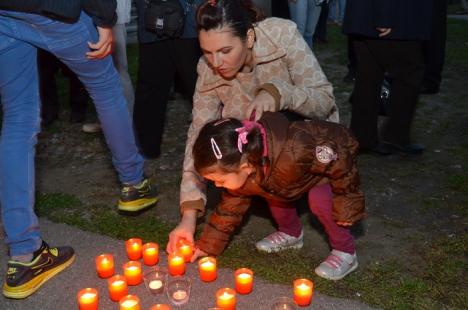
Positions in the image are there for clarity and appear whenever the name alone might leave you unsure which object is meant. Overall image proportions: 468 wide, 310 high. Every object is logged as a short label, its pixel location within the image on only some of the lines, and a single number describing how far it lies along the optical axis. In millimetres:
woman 3225
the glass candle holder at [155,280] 3192
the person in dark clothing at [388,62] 4586
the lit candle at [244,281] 3113
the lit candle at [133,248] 3512
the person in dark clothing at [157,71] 4531
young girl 2807
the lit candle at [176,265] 3299
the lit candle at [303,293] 2967
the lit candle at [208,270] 3266
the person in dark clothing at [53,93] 6270
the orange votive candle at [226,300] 2902
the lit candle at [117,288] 3086
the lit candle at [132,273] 3246
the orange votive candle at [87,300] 2945
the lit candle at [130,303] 2842
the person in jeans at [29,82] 2945
